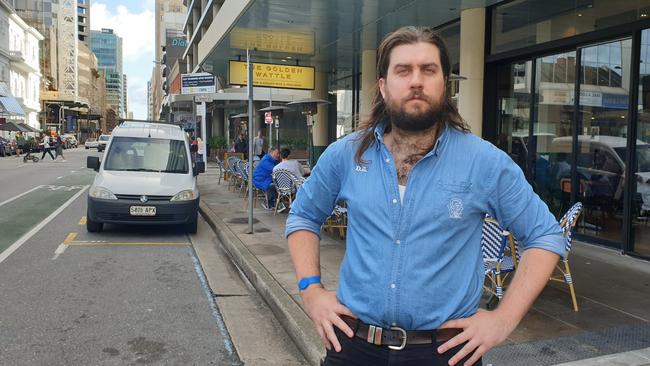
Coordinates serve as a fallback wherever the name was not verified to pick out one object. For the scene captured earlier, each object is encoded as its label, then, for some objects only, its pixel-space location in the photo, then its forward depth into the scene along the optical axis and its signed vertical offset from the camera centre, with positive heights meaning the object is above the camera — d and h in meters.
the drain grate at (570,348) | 3.91 -1.47
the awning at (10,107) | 51.88 +4.18
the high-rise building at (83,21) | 164.75 +39.79
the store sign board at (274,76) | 13.37 +1.95
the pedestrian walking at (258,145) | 22.01 +0.26
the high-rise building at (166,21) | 105.28 +26.95
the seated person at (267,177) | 12.27 -0.59
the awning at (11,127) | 45.34 +1.80
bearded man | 1.72 -0.26
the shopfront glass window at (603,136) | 7.60 +0.28
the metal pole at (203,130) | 21.19 +0.89
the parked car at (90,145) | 69.50 +0.55
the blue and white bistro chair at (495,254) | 5.03 -0.94
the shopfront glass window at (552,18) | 7.56 +2.18
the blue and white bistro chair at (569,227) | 5.03 -0.69
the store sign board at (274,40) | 13.85 +3.05
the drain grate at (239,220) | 10.50 -1.37
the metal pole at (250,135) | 8.88 +0.27
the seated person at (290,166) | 11.07 -0.30
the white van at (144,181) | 9.07 -0.54
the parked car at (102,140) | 51.77 +1.01
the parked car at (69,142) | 68.88 +1.00
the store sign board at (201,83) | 17.22 +2.16
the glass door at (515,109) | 9.64 +0.84
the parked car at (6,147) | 38.72 +0.09
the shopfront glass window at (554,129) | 8.62 +0.42
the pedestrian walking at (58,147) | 34.08 +0.12
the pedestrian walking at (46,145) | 33.49 +0.24
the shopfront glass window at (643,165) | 7.13 -0.12
